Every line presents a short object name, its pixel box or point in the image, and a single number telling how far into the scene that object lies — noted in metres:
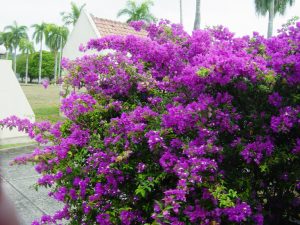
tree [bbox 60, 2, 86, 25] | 36.88
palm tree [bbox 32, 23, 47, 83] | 61.03
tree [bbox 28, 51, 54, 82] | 75.25
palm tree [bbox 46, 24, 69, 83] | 58.03
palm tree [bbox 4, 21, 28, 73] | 64.69
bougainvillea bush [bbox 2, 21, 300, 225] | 2.70
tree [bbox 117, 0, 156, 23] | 33.53
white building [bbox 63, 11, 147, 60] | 13.11
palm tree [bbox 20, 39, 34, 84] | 64.94
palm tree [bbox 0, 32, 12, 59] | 64.94
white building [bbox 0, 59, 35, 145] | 10.45
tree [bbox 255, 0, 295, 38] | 34.00
